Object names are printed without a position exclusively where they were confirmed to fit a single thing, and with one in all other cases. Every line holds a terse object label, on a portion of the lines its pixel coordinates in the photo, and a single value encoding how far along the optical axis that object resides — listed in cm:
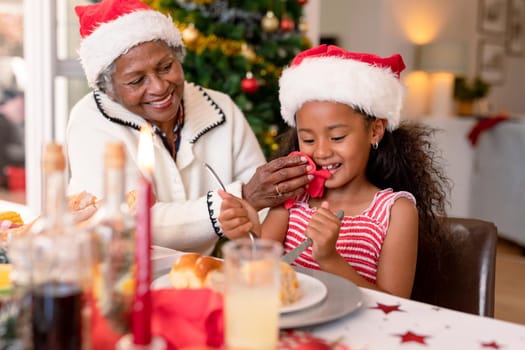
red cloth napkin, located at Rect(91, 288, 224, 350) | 77
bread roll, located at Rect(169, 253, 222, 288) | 96
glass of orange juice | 68
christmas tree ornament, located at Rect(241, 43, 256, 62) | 326
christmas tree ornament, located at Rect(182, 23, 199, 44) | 306
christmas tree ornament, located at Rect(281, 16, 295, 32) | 335
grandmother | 171
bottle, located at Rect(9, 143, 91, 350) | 61
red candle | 58
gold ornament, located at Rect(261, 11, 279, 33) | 329
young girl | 142
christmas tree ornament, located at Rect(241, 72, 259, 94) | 312
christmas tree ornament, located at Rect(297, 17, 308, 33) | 361
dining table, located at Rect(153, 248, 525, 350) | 85
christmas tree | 314
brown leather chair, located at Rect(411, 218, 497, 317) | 141
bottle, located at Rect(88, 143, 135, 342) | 63
